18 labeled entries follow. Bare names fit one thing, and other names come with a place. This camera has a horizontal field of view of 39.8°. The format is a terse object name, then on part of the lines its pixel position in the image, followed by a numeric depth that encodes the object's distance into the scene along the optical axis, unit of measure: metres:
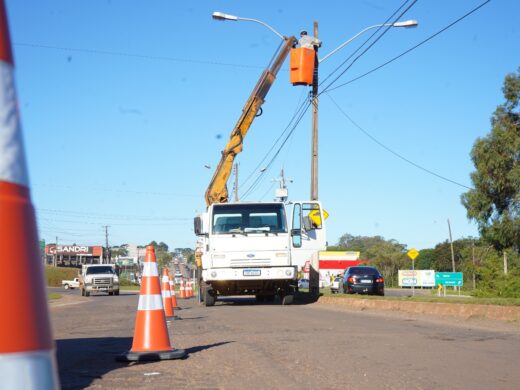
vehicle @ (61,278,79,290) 80.92
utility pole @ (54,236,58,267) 141.73
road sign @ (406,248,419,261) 41.39
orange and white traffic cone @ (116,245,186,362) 7.02
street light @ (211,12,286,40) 22.56
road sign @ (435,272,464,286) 53.22
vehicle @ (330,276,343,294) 46.34
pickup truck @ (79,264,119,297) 41.91
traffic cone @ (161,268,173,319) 13.97
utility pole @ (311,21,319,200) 24.95
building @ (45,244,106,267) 149.40
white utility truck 18.97
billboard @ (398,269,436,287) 65.06
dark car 30.05
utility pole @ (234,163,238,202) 60.85
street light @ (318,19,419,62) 21.17
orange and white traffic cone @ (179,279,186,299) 31.56
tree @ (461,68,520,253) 38.50
